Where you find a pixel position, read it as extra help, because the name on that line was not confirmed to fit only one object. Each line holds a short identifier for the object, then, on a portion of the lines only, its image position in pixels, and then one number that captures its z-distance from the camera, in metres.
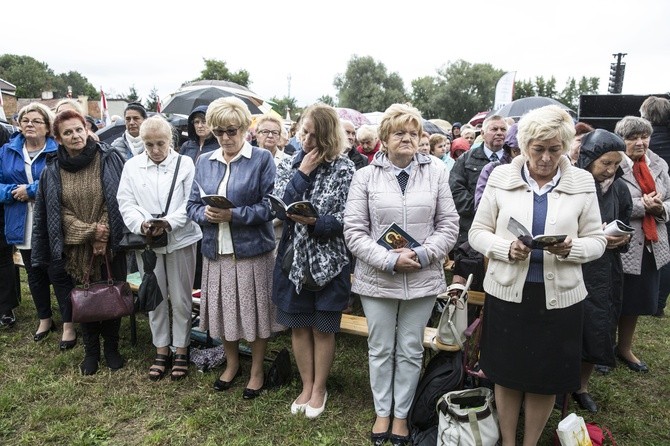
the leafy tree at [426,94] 54.09
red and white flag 10.96
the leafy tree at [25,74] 75.31
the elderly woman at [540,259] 2.55
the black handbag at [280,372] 3.82
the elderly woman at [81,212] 3.98
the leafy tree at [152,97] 50.33
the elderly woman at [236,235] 3.50
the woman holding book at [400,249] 2.94
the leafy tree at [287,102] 73.56
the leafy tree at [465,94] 53.75
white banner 16.75
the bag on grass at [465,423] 2.78
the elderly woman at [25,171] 4.54
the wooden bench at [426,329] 3.19
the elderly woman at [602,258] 3.08
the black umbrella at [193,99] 9.51
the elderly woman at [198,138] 5.19
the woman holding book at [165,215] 3.80
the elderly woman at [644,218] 3.74
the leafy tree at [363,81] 56.28
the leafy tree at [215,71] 50.69
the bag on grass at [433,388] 3.10
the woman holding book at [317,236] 3.13
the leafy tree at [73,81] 88.29
